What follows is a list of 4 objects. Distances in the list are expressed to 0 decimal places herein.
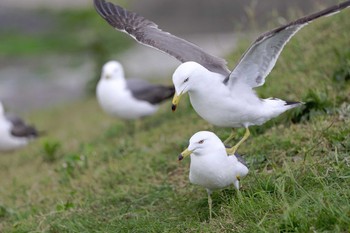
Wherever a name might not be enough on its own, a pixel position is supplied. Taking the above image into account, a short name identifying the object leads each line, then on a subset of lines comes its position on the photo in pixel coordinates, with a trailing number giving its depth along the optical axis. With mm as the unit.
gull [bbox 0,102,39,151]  22719
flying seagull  11273
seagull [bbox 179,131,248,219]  10945
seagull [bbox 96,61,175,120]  21000
